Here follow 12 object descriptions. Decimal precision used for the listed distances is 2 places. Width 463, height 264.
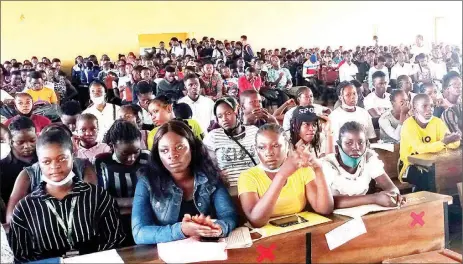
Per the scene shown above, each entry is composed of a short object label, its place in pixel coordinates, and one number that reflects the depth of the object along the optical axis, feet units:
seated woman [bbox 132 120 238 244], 5.61
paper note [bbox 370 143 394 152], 7.11
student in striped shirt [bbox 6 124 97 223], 5.36
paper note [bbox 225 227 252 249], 5.41
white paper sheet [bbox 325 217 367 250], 6.11
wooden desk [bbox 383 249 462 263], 6.36
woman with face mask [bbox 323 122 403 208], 6.59
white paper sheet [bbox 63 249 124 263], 5.16
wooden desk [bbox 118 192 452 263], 5.77
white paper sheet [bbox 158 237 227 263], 5.18
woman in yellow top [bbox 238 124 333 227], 5.88
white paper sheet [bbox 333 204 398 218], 6.33
